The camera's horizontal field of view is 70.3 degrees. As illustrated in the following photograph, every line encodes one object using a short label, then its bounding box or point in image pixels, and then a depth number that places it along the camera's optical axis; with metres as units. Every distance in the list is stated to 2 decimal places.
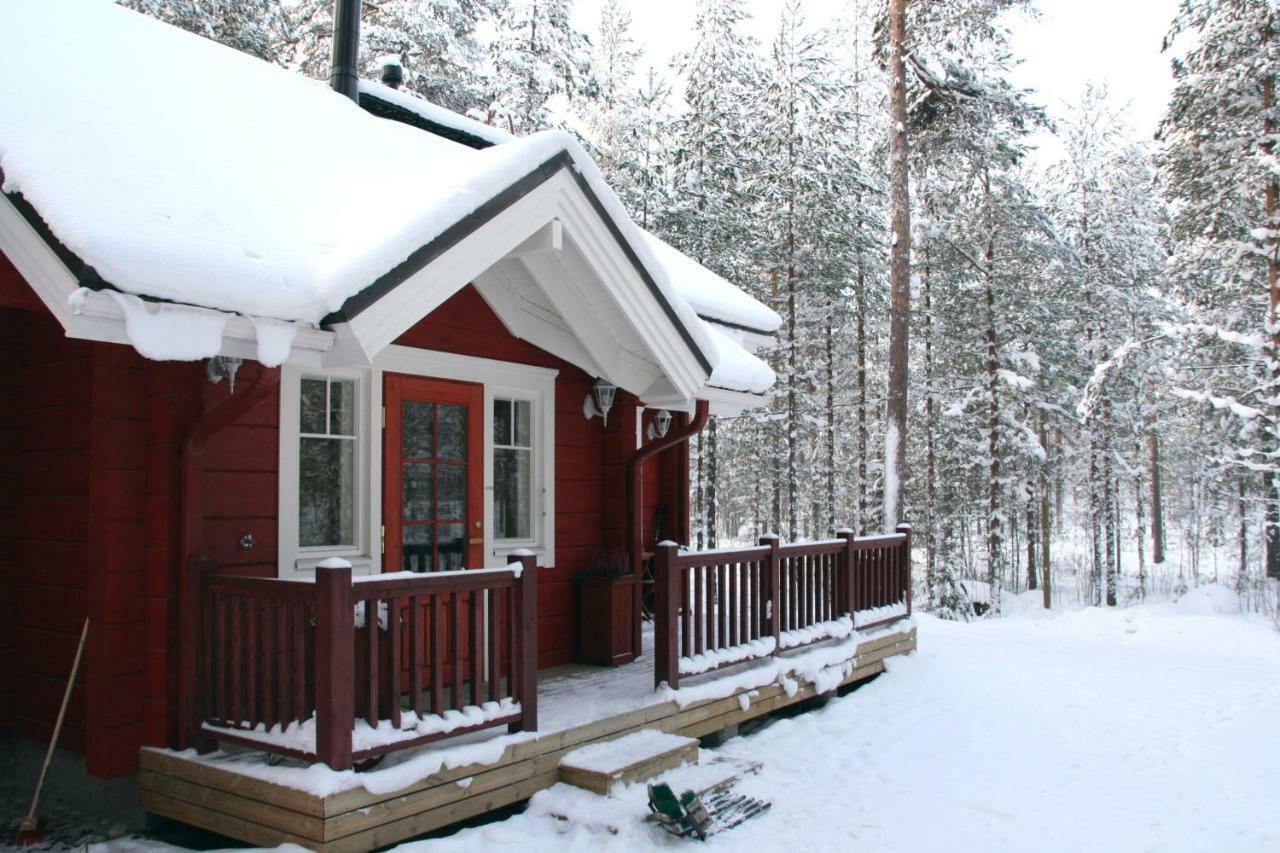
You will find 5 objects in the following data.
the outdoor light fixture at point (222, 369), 3.93
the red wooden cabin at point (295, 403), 3.72
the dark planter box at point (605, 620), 6.71
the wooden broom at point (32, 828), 4.00
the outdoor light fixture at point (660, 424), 8.05
